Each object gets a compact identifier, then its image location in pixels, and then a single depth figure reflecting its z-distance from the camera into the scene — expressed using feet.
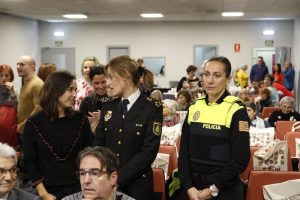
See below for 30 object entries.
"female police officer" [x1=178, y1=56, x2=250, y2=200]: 8.95
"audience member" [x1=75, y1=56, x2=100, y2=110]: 14.92
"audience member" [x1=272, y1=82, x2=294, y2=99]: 36.82
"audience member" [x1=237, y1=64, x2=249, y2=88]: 50.03
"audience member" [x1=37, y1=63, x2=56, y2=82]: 17.68
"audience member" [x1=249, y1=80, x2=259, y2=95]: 38.25
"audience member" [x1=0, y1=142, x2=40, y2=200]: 8.44
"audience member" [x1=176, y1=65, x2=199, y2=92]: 30.75
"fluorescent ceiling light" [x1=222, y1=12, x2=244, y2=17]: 47.31
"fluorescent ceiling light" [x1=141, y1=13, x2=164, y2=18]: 48.48
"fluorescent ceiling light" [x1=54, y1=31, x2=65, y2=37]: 58.65
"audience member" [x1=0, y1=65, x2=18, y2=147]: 14.76
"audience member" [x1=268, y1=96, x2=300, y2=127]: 23.47
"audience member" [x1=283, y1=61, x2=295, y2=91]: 49.08
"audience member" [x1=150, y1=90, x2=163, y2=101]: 21.58
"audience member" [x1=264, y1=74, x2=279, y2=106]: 30.32
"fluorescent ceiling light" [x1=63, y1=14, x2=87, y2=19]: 49.90
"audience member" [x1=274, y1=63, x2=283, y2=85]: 49.46
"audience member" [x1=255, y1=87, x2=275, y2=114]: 29.94
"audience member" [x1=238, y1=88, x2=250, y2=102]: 25.99
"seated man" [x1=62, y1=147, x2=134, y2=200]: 7.06
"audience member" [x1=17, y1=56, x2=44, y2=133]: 15.21
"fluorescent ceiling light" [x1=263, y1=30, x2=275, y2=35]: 55.42
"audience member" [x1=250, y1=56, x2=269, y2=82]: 51.06
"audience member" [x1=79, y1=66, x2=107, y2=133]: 12.16
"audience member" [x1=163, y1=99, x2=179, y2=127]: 20.16
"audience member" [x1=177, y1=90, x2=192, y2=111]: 24.50
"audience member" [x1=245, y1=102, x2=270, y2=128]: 19.48
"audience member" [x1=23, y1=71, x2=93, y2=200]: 9.45
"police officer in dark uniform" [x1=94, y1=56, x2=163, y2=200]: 9.05
